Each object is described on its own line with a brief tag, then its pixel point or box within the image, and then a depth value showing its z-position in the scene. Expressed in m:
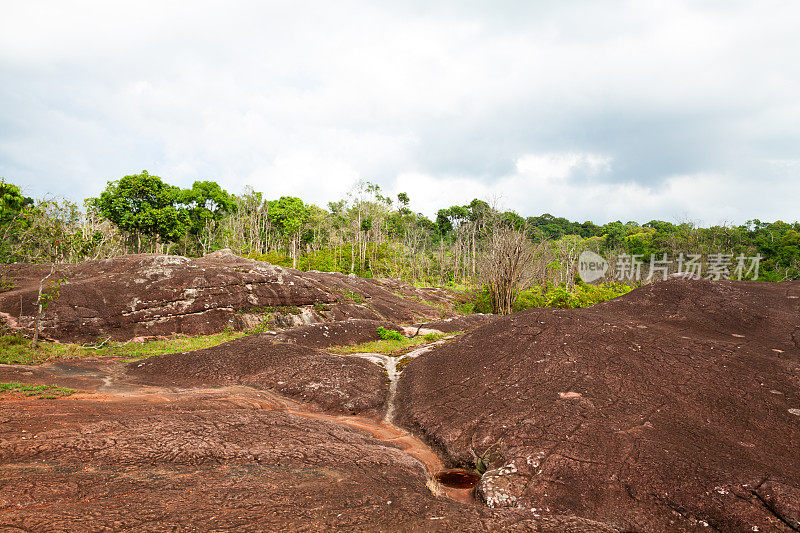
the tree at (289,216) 46.77
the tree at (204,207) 42.00
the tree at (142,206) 32.47
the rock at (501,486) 4.93
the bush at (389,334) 17.14
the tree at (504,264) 22.09
